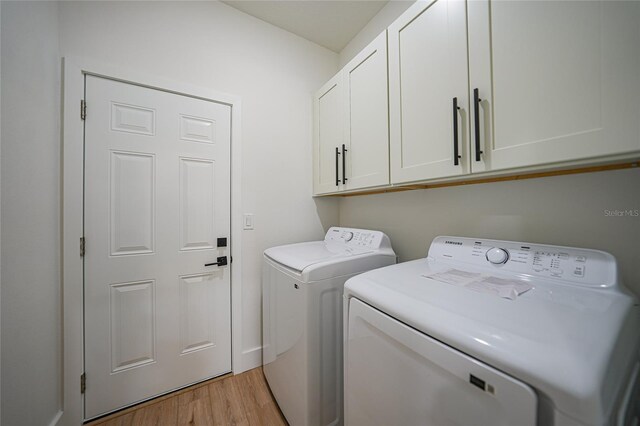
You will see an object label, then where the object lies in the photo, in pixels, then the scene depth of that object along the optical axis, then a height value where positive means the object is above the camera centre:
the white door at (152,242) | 1.34 -0.17
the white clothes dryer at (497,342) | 0.43 -0.30
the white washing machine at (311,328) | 1.11 -0.60
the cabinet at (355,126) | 1.35 +0.61
